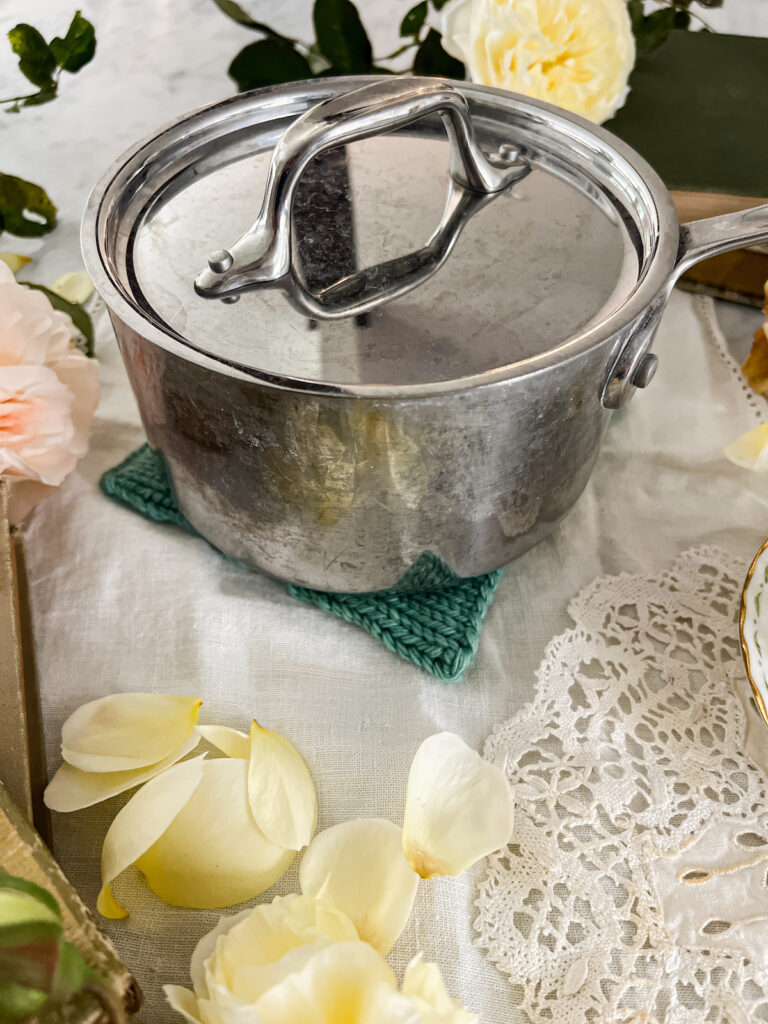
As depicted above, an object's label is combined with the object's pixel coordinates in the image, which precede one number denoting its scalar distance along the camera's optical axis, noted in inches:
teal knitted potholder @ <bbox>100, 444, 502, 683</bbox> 15.0
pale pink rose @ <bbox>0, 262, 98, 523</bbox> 15.3
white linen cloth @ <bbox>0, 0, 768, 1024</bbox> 12.7
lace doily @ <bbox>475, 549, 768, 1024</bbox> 12.1
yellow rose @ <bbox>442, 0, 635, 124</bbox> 18.9
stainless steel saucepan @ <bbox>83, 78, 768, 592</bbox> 12.8
